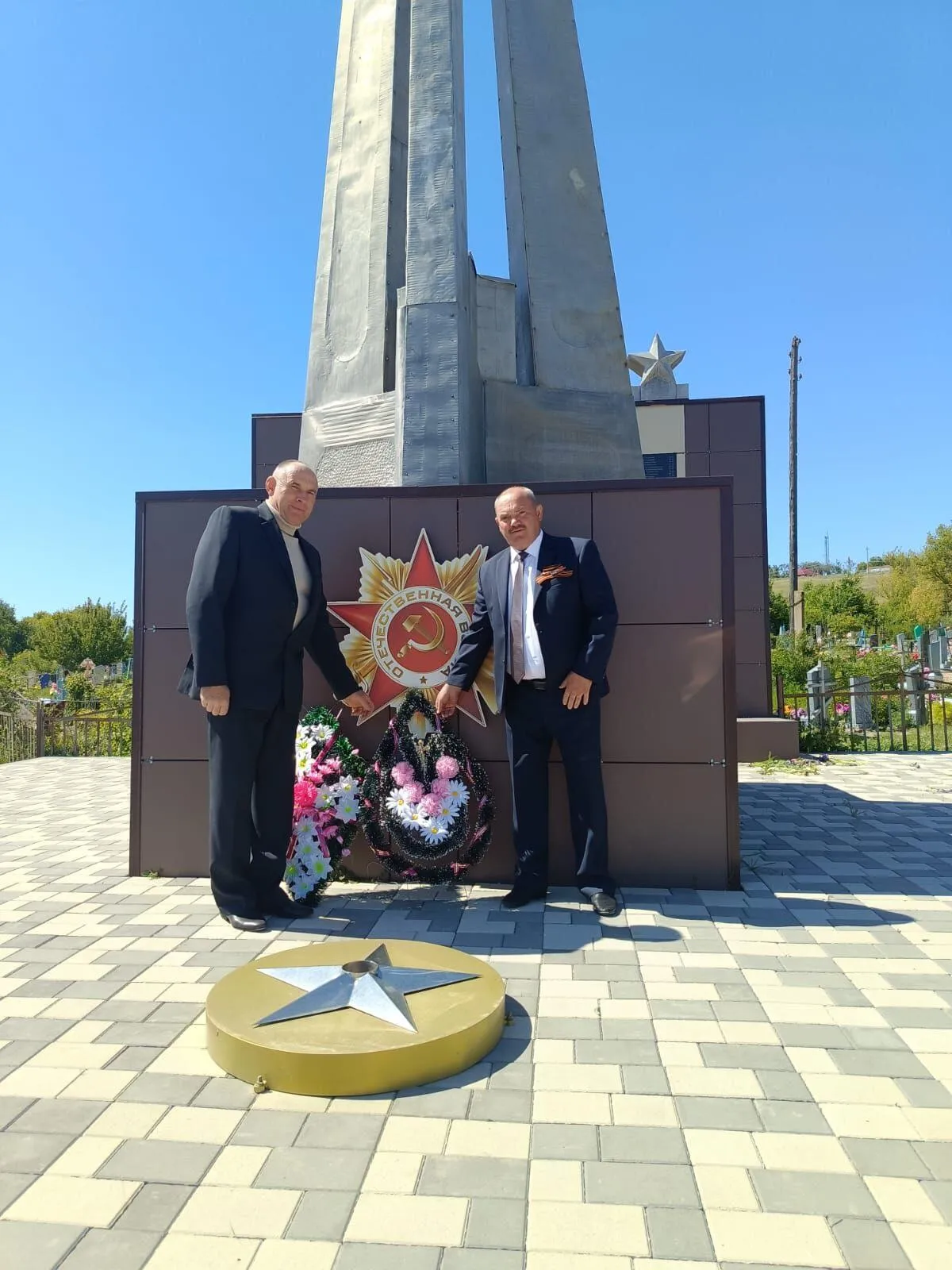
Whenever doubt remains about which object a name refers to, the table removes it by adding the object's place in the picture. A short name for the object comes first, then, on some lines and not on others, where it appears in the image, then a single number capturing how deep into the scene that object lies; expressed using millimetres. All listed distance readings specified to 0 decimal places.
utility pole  29423
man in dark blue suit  4223
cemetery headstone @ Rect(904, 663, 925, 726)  13508
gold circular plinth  2385
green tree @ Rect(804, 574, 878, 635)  43462
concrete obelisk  5785
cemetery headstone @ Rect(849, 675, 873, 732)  15406
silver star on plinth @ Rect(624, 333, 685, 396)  16094
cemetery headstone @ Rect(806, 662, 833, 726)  13219
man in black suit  3910
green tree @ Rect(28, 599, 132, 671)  40688
